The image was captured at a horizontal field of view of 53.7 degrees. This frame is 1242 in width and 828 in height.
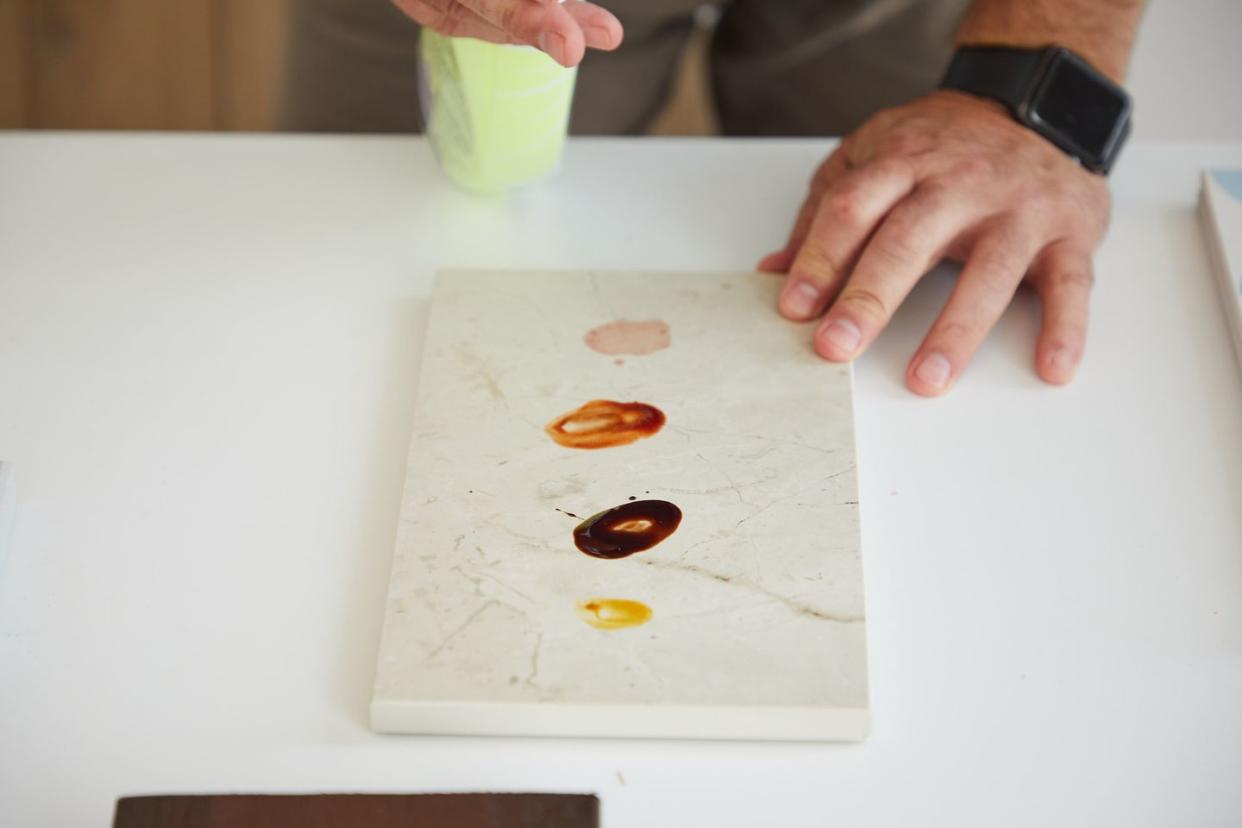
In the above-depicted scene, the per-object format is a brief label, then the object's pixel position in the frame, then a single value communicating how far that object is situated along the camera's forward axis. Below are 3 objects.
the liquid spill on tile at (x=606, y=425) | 0.76
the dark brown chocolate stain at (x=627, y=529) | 0.70
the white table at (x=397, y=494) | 0.64
